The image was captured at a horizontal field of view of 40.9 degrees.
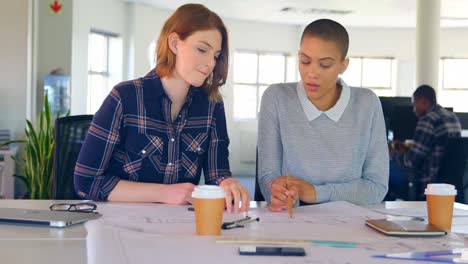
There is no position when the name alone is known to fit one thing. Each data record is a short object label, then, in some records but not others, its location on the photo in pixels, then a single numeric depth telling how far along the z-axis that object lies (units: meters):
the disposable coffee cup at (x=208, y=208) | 1.33
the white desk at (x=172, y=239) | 1.14
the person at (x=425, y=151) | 4.64
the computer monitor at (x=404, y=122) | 5.52
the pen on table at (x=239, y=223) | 1.45
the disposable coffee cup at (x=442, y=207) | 1.51
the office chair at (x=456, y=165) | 4.04
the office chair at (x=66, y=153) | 2.21
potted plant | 5.11
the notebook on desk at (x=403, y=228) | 1.40
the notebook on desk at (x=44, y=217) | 1.41
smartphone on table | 1.17
